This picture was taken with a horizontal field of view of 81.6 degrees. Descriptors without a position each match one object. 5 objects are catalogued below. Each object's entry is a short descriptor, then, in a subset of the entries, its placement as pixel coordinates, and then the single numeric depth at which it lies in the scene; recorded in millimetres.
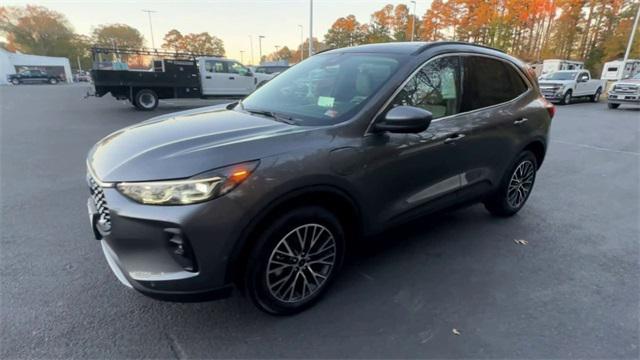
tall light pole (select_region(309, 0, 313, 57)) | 27406
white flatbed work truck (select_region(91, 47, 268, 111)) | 12930
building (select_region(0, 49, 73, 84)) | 52719
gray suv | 1983
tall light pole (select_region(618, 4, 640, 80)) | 27172
